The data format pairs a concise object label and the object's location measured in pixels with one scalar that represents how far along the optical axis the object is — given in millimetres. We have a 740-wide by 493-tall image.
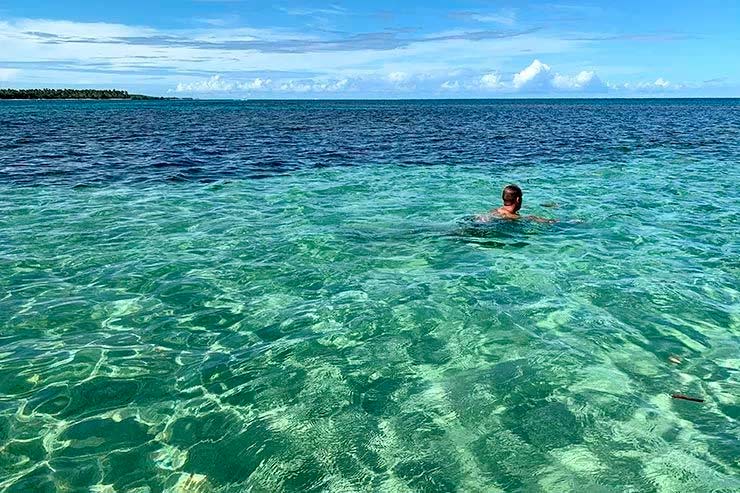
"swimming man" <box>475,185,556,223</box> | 13719
